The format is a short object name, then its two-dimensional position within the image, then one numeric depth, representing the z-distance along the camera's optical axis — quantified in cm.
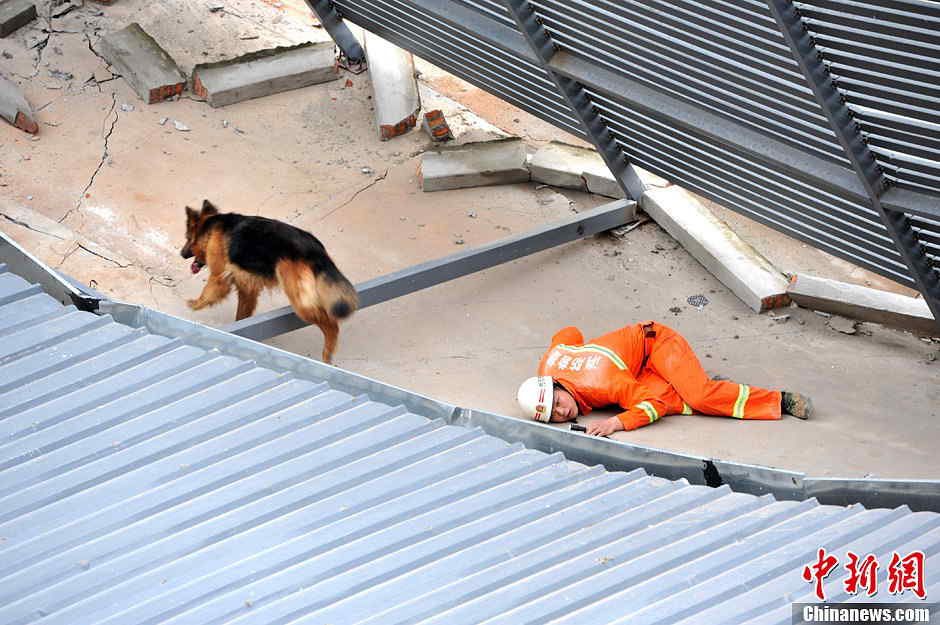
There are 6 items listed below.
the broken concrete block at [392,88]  2059
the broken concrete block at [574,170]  1917
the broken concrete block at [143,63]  2084
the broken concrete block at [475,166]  1937
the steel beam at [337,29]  2136
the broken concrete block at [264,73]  2108
